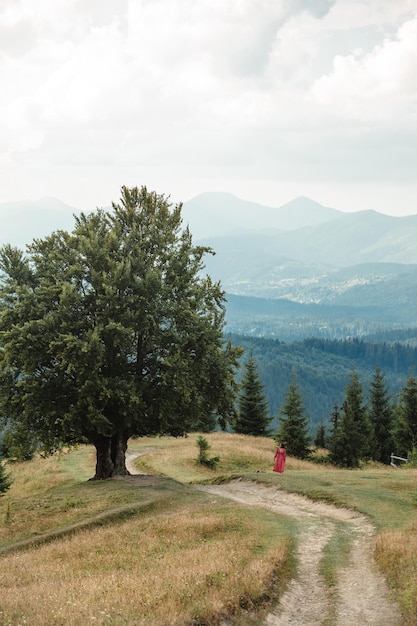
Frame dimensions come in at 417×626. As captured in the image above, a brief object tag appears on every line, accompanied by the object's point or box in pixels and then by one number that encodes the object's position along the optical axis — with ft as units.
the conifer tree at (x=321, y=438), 277.03
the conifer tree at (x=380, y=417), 258.57
